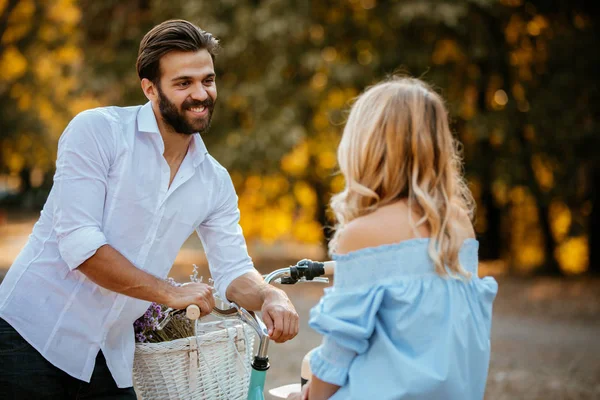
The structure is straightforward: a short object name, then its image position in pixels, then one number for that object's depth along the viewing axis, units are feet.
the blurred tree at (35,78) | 62.18
